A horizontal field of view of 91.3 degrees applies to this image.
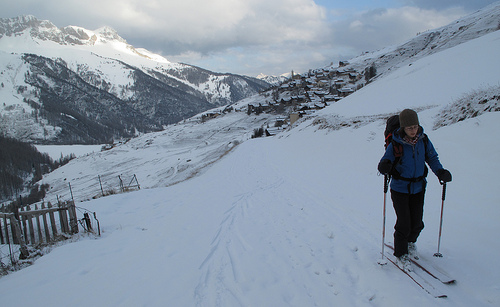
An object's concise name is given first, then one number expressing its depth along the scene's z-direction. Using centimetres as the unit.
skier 356
